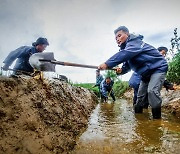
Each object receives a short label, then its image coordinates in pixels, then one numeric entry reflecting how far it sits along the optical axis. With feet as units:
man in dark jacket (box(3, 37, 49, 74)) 10.48
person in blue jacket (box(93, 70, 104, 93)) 26.13
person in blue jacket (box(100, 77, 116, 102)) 21.79
